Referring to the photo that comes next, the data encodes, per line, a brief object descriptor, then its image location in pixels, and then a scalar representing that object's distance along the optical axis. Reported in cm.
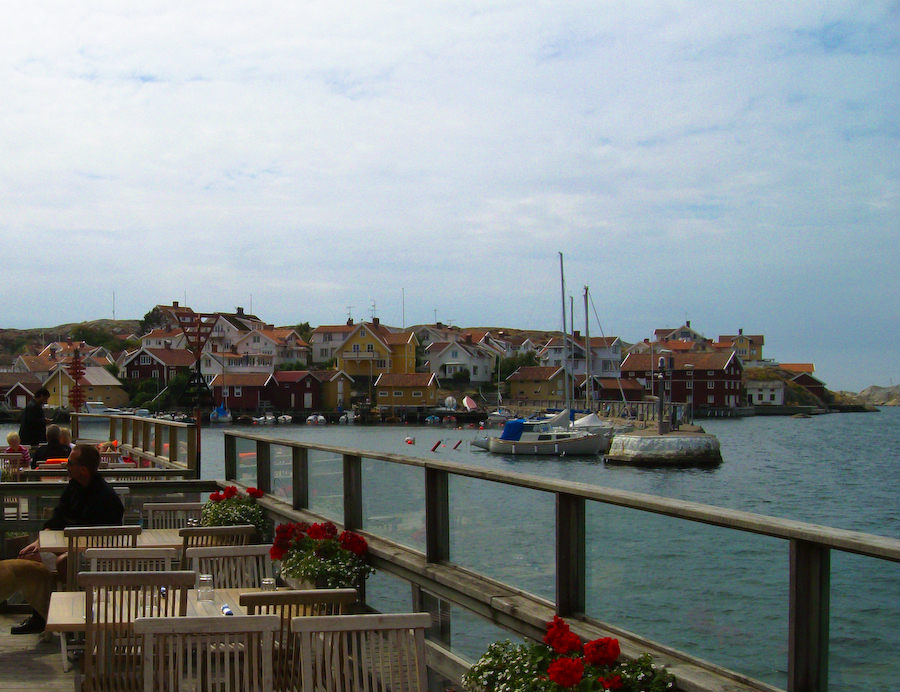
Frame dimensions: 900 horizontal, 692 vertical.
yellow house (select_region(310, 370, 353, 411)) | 11038
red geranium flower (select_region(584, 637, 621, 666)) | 324
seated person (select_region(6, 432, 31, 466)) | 1388
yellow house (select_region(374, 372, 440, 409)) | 10962
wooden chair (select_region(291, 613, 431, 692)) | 359
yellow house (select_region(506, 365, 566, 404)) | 11444
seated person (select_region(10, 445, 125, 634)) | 686
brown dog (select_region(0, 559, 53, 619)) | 580
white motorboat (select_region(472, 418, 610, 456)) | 6819
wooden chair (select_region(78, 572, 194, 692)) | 415
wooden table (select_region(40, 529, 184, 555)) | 651
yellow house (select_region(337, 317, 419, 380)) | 11669
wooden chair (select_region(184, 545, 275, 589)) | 571
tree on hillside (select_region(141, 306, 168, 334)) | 15725
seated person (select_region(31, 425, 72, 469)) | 1391
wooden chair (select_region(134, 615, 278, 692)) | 346
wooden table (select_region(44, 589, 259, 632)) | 462
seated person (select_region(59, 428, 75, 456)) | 1394
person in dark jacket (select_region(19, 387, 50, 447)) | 1570
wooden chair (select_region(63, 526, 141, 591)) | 621
